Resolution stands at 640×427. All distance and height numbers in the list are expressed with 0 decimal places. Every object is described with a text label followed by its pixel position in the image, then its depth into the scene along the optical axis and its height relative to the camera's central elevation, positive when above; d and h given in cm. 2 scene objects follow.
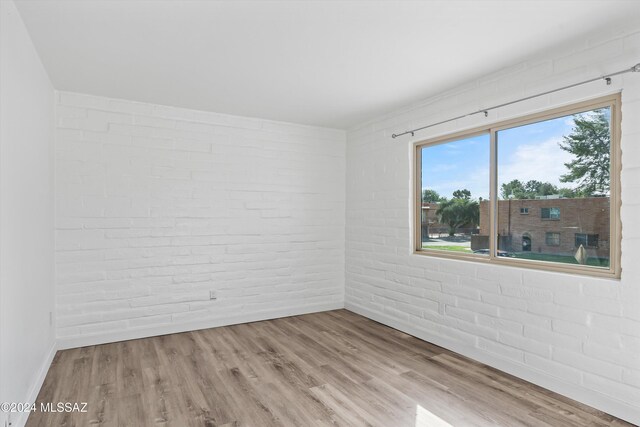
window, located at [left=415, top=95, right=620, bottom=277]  241 +17
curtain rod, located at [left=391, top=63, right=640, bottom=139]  215 +85
